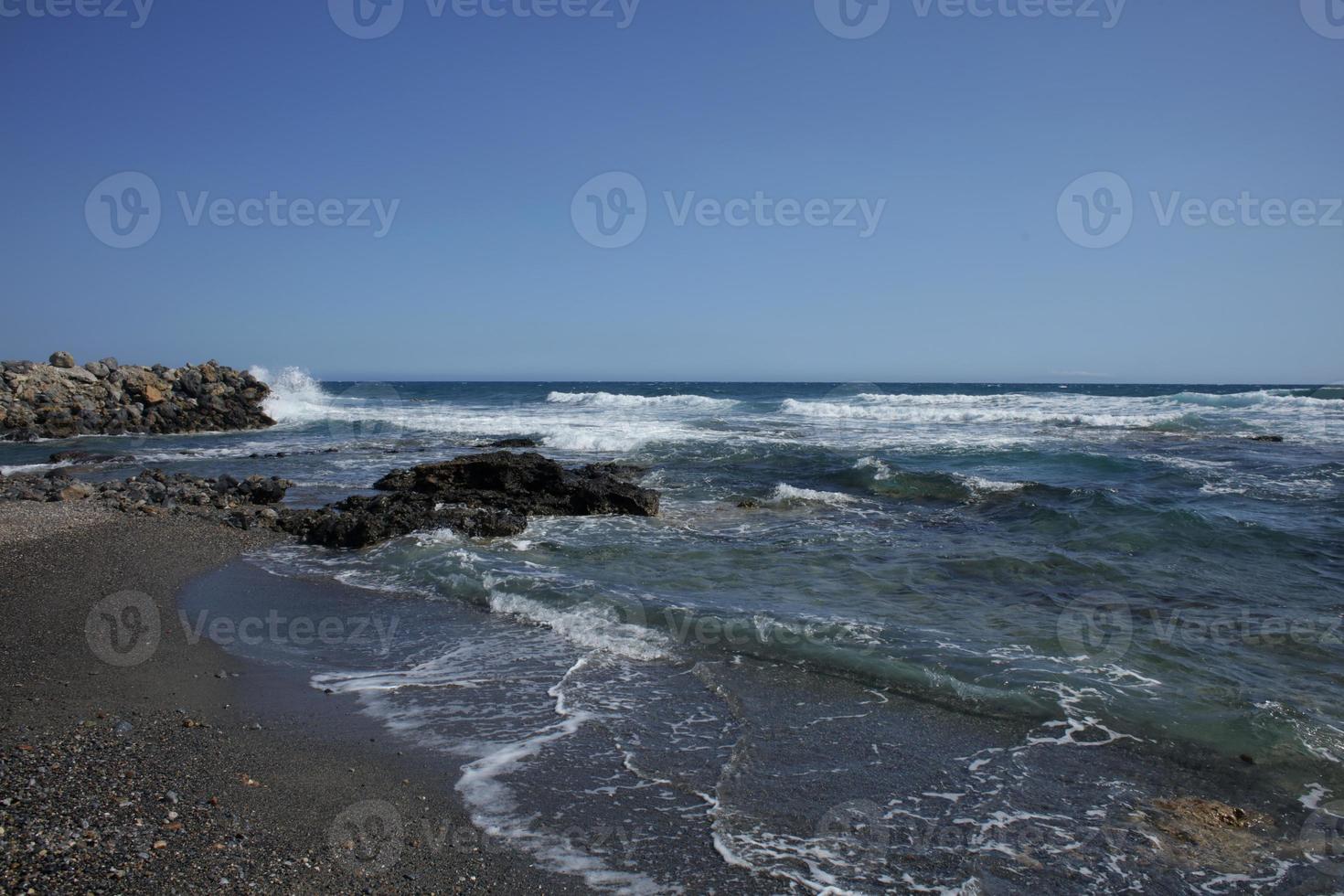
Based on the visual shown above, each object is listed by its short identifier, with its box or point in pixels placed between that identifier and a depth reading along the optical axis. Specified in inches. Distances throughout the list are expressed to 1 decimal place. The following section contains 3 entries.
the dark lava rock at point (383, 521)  405.7
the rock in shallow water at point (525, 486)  495.5
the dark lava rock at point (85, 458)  734.5
